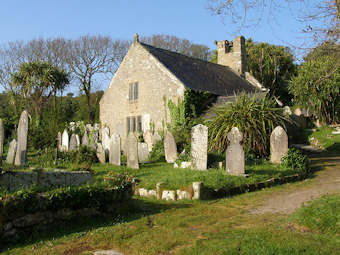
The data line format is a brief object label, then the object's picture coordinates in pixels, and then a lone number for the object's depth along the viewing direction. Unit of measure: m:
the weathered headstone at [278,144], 12.02
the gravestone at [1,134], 12.39
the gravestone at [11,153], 15.16
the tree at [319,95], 23.11
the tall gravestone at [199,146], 10.84
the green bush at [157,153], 15.59
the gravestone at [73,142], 17.71
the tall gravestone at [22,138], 13.16
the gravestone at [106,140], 17.45
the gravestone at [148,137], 19.03
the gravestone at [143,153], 15.91
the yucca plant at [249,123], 13.63
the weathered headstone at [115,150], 14.12
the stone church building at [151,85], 21.55
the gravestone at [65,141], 19.78
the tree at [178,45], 47.16
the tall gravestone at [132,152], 13.01
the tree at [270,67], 37.25
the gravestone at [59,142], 20.04
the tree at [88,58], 37.72
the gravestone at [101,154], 14.99
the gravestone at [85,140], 19.05
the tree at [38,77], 29.89
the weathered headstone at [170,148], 14.21
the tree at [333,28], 7.23
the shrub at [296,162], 11.38
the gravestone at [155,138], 18.52
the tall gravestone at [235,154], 9.94
